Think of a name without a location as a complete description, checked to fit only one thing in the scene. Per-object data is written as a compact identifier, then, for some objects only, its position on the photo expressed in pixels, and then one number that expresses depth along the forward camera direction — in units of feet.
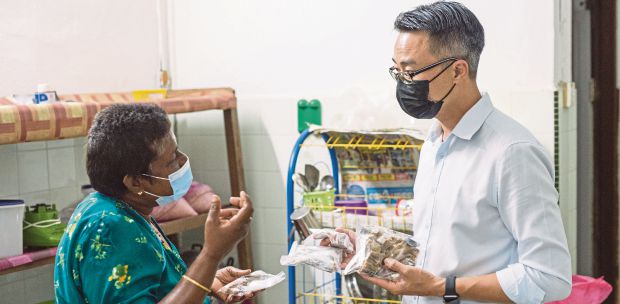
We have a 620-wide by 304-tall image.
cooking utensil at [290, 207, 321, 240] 8.71
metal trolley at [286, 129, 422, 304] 9.74
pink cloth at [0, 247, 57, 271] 8.43
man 5.67
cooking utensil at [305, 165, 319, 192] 11.10
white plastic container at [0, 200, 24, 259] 8.54
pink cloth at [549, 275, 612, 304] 9.05
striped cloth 8.45
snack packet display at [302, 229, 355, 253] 6.61
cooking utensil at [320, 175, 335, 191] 10.95
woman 5.25
